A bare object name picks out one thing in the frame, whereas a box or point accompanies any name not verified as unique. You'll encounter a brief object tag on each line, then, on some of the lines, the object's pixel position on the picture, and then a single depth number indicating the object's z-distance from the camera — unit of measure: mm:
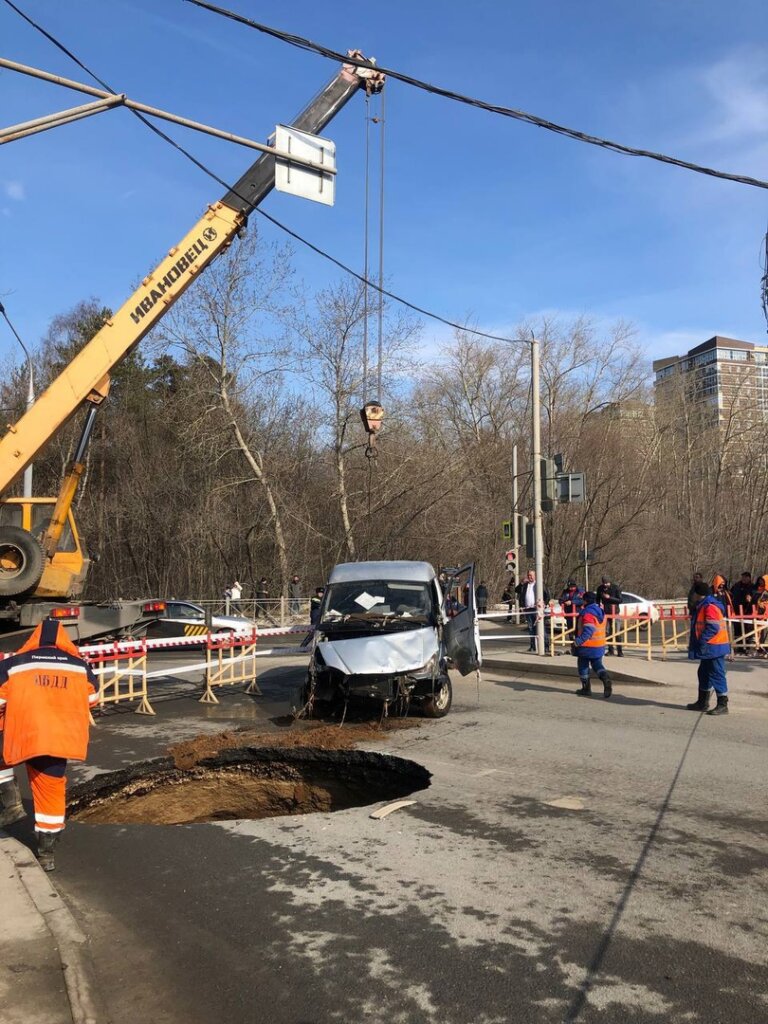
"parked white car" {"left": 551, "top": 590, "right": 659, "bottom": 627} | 25831
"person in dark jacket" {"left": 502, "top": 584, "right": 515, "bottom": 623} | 33938
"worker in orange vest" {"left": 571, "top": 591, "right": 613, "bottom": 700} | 12672
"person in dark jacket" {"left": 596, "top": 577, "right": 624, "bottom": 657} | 16538
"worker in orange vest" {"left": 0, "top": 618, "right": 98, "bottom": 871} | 5586
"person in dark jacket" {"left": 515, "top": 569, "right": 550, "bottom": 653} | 25592
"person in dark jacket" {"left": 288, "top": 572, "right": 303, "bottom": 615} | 33094
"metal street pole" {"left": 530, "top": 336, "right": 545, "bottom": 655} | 17641
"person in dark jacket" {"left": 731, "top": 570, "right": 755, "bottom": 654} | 18342
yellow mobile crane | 13883
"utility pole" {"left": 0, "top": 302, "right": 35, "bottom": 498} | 20647
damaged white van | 10164
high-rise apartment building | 50531
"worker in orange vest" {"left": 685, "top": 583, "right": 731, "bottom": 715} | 10914
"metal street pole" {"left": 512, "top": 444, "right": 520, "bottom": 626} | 21083
